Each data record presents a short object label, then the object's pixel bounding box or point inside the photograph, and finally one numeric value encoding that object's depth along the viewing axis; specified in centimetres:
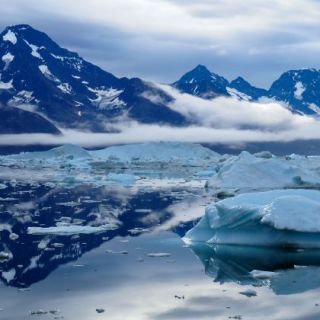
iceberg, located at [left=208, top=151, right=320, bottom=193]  3406
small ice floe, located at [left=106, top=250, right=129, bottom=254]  1656
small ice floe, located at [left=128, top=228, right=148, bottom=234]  1998
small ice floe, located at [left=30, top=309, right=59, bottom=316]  1096
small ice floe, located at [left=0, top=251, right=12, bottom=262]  1549
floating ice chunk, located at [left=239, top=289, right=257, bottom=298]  1209
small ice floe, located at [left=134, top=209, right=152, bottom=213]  2597
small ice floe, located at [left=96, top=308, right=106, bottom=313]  1122
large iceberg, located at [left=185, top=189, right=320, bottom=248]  1578
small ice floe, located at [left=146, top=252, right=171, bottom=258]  1594
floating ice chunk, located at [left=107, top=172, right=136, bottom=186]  4372
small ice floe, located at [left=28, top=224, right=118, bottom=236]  1922
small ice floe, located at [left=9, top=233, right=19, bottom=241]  1841
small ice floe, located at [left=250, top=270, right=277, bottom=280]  1366
